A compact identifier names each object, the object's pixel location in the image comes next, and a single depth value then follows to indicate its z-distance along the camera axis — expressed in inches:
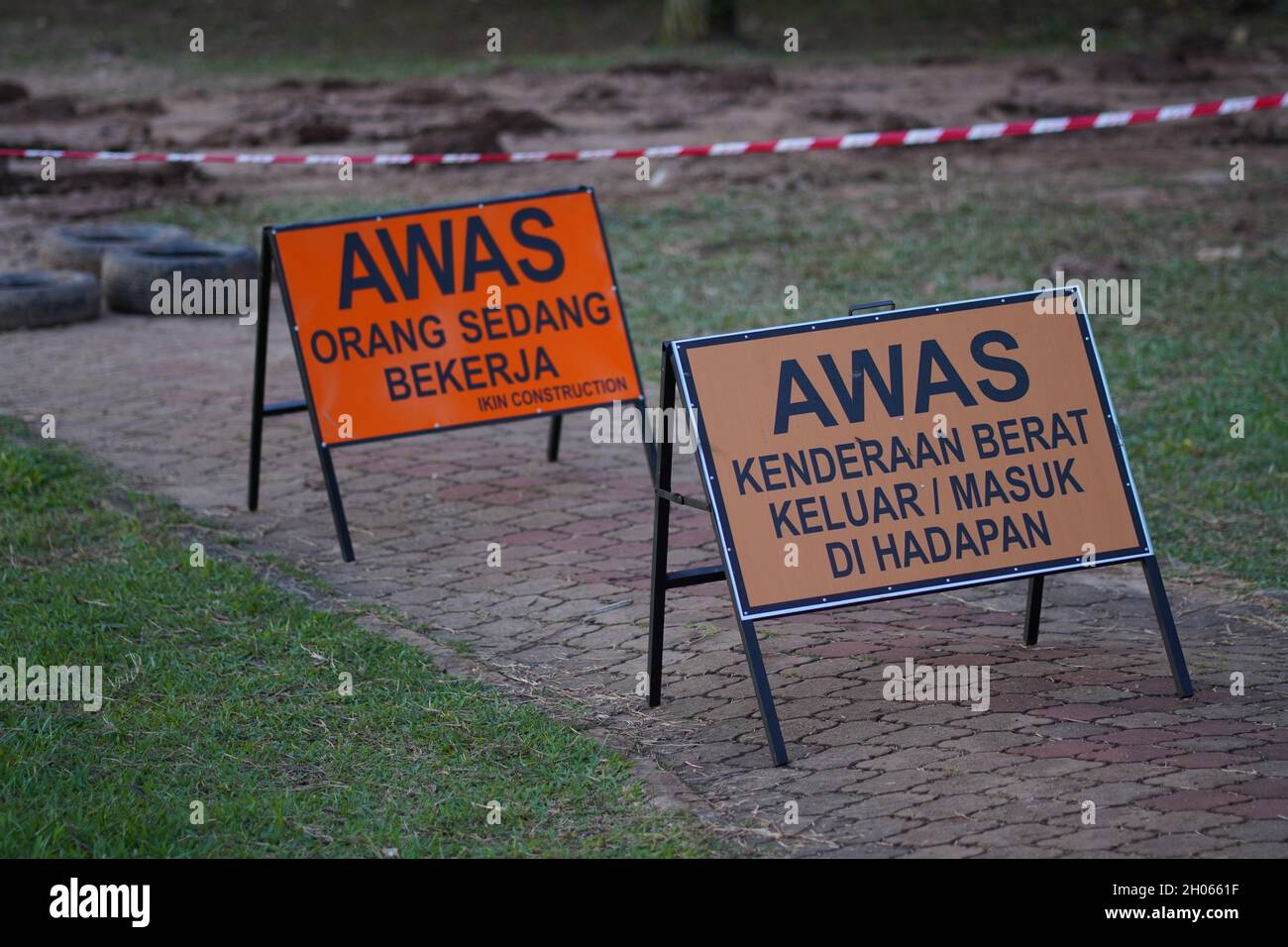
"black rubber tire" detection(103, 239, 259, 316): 451.2
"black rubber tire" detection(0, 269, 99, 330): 436.1
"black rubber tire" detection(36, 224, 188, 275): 487.8
